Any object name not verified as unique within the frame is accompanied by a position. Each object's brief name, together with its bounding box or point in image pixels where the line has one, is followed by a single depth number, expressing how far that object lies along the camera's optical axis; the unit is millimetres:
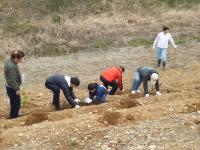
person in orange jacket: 12453
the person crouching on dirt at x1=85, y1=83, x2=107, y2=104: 11698
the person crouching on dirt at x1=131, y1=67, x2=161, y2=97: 12085
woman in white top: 15461
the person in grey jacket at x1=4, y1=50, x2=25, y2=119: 10172
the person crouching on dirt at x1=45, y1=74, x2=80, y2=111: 11086
